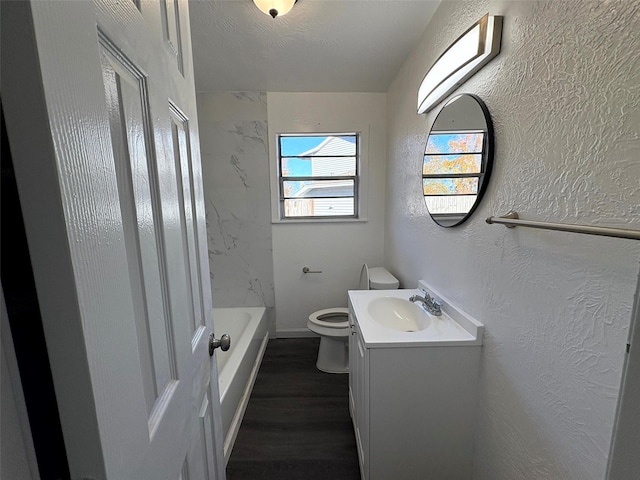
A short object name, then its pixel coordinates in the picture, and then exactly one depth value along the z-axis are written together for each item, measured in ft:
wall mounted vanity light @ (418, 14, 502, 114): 3.23
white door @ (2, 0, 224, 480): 0.92
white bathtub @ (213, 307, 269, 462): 5.30
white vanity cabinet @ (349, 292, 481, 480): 3.78
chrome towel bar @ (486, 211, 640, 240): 1.74
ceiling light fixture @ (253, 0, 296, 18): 4.43
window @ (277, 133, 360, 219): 8.87
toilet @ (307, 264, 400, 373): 7.06
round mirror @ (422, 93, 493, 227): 3.60
